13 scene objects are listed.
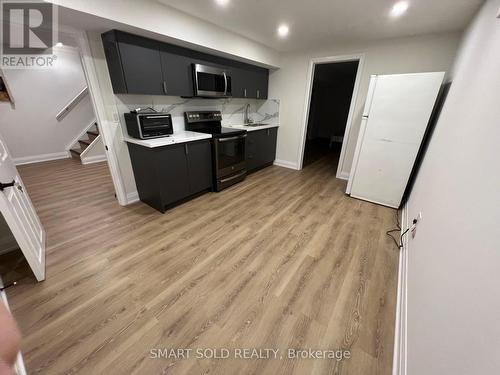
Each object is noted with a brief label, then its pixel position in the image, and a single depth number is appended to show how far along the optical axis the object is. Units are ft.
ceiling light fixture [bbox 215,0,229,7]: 6.52
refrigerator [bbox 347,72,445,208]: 7.59
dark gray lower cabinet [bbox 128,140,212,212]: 7.84
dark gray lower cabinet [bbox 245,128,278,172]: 12.25
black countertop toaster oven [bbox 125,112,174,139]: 7.77
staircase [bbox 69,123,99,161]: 15.67
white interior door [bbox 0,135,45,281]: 4.49
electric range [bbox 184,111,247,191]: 9.74
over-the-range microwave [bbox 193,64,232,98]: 8.97
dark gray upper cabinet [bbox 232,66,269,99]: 11.27
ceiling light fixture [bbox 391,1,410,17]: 6.31
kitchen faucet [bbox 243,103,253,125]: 14.07
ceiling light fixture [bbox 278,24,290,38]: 8.45
